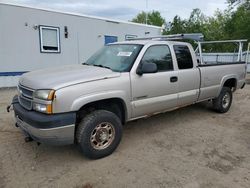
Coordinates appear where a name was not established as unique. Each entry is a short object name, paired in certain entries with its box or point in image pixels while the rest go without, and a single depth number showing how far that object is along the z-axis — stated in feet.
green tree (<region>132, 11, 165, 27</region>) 146.83
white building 25.72
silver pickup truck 8.32
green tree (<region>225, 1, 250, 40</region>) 53.47
